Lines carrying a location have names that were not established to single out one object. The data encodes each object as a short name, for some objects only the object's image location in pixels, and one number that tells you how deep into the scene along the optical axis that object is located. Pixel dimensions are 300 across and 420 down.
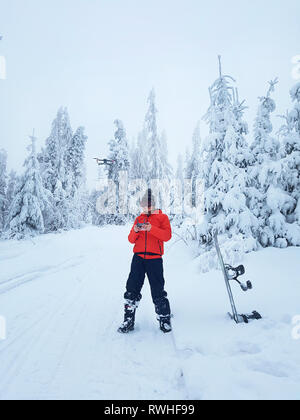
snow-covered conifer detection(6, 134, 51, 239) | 15.99
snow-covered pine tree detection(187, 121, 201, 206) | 29.74
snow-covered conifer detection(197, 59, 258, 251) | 7.77
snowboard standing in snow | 3.63
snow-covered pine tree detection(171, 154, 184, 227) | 20.36
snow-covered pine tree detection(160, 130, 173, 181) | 27.35
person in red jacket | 3.77
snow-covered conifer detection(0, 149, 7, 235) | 23.59
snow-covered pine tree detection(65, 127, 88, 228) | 26.49
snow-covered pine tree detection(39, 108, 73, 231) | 22.31
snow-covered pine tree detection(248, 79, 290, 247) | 7.38
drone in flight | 28.95
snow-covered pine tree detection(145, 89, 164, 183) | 23.70
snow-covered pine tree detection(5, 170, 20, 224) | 35.16
